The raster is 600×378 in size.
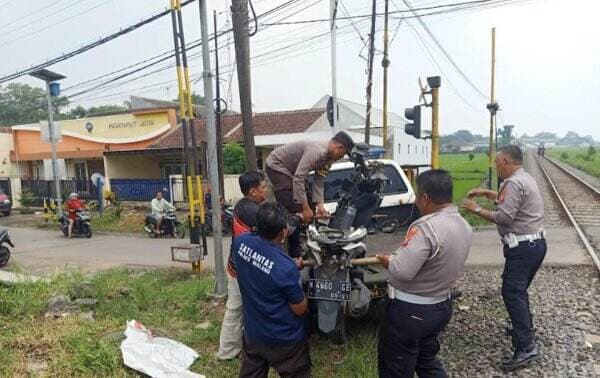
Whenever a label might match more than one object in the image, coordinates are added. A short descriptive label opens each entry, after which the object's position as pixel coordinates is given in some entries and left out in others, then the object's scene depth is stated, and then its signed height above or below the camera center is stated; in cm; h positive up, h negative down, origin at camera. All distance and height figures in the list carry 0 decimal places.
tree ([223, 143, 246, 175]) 1756 -11
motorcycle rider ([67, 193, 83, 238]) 1370 -138
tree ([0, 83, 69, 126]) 4631 +614
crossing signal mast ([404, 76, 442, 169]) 648 +66
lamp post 1295 +221
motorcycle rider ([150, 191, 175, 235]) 1315 -141
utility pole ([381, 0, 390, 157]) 1514 +307
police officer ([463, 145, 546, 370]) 378 -78
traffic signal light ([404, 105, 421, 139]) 719 +52
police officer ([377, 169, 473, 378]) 268 -73
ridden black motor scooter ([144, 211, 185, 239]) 1316 -195
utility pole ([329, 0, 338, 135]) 1328 +325
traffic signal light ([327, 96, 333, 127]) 1204 +122
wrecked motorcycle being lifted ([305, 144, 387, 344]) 347 -96
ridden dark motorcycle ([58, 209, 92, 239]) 1379 -192
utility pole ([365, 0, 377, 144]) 1449 +318
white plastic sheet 379 -173
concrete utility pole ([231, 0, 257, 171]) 626 +154
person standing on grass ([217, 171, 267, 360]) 367 -91
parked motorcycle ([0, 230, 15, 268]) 922 -178
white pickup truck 688 -61
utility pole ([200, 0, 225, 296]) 587 +1
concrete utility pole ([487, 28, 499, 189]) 1819 +186
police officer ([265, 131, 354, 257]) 420 -13
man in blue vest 275 -89
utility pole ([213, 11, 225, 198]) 1233 +245
